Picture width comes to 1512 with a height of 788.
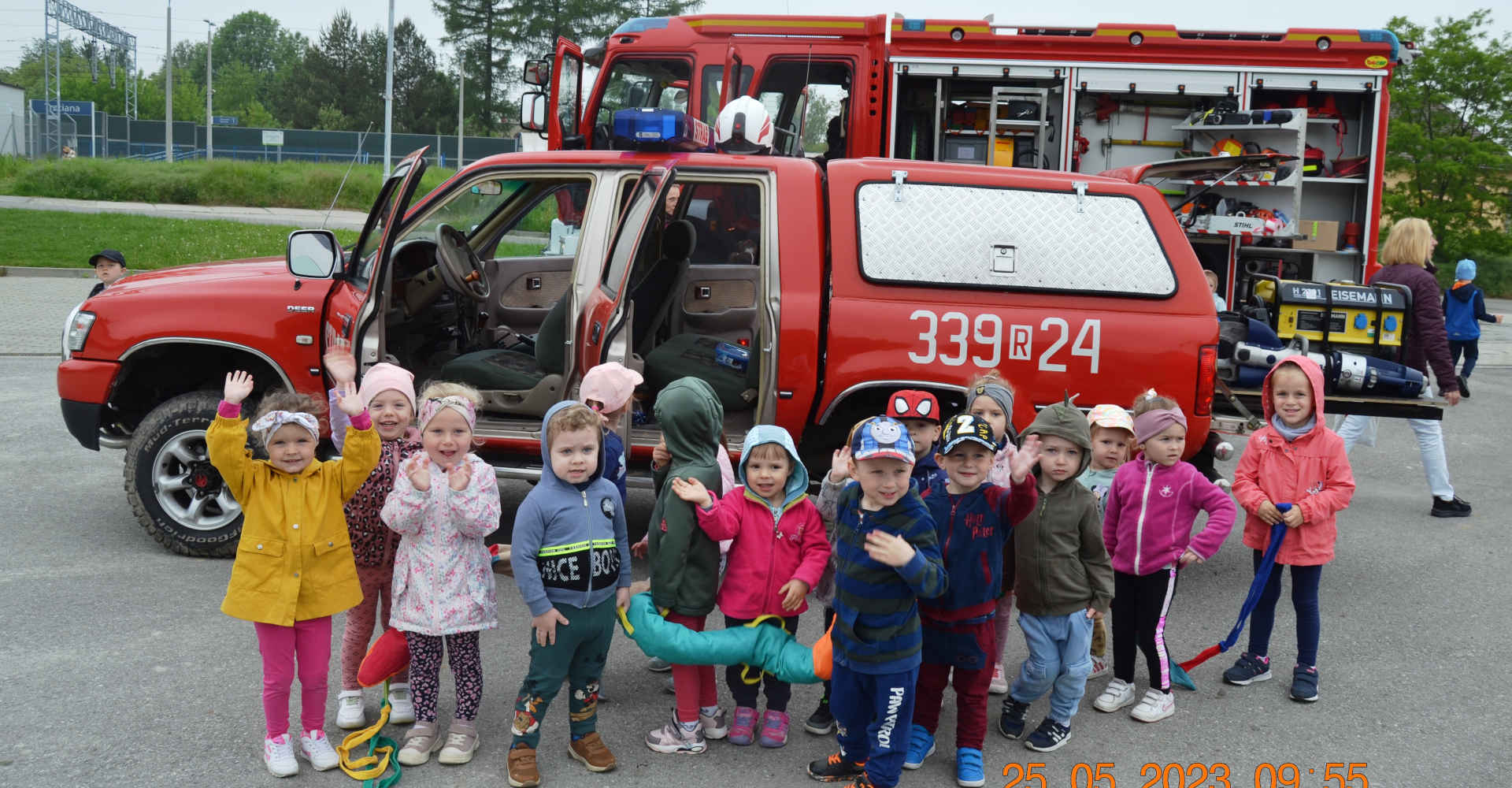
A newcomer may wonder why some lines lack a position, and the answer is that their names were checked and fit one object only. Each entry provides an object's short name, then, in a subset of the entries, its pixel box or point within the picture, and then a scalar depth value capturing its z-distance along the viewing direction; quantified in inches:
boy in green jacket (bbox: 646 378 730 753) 155.3
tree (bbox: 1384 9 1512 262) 943.7
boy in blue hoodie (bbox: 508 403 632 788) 143.6
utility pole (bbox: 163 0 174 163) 1617.1
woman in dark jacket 278.2
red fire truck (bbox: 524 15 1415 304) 328.2
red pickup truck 211.6
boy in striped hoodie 136.2
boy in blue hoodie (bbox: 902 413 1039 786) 148.7
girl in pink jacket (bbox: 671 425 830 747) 154.0
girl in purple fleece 171.2
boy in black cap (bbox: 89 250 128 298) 307.0
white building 1745.8
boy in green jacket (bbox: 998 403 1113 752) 158.1
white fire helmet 249.1
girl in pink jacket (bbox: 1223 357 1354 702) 179.2
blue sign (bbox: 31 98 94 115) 2127.2
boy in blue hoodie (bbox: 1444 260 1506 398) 443.8
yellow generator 248.7
